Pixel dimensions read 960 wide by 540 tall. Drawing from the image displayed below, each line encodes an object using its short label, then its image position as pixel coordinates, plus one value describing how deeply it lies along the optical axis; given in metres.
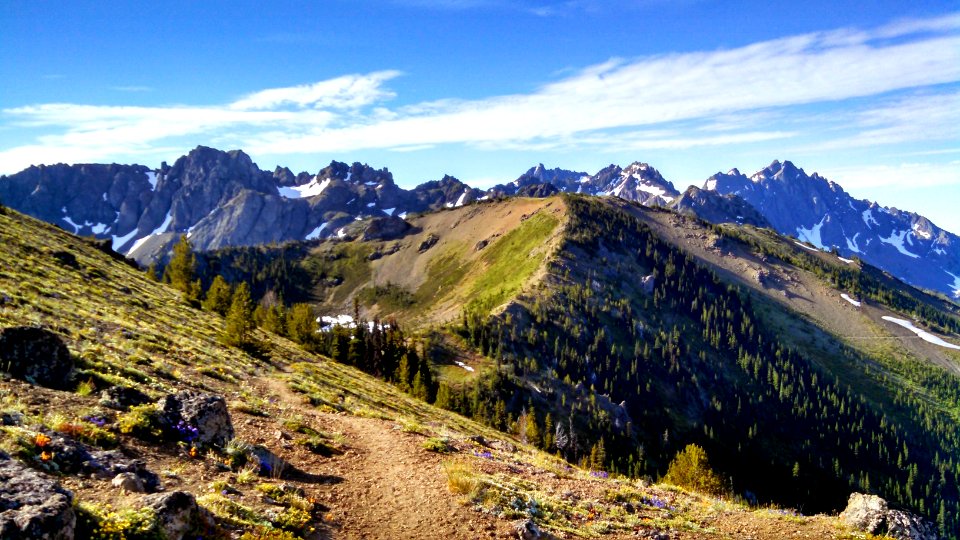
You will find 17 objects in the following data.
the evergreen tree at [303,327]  90.91
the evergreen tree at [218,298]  82.06
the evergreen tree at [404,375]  94.26
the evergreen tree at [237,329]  47.62
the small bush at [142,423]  16.09
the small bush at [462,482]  17.17
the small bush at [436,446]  22.82
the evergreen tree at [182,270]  91.32
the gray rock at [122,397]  17.84
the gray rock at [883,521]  18.38
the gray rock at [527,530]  14.78
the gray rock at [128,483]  11.76
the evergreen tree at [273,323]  95.19
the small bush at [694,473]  47.55
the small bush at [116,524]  9.41
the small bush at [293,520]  12.93
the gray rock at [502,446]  31.13
